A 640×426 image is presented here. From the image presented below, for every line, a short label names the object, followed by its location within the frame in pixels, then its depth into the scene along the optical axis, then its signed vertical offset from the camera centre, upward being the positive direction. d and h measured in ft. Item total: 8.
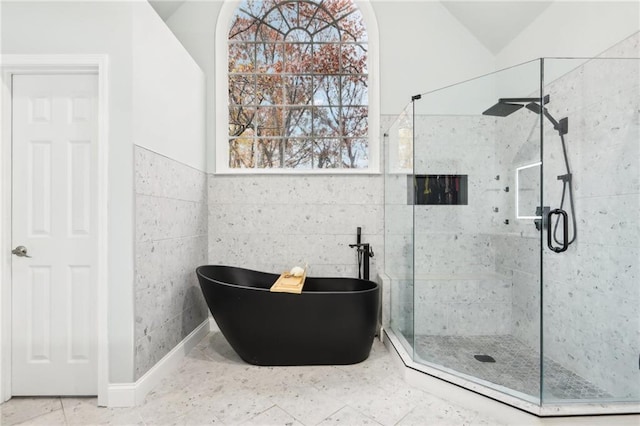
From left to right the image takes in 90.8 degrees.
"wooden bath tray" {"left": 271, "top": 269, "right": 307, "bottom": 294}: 7.54 -1.84
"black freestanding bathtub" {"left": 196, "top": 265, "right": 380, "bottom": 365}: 7.54 -2.73
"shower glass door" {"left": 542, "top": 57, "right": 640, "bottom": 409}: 6.14 -0.40
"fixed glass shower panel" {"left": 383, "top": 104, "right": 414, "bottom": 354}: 8.54 -0.45
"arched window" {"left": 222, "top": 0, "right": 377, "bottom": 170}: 11.02 +4.30
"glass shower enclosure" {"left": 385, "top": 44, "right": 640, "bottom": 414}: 6.25 -0.47
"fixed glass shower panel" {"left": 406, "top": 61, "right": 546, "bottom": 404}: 7.33 -0.33
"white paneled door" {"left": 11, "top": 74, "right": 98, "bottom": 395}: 6.53 -0.51
